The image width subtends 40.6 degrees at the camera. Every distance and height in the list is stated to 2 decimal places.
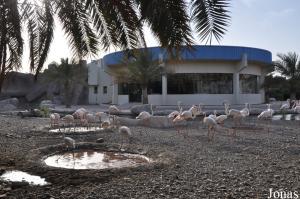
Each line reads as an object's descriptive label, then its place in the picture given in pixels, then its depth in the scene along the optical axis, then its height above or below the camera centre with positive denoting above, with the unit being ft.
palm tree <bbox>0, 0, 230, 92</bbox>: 19.40 +4.13
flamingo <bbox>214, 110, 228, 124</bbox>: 54.63 -3.03
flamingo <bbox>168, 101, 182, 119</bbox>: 61.33 -2.82
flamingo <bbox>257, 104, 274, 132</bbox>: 65.22 -2.81
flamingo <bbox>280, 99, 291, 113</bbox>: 92.09 -2.61
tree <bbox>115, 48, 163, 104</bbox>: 100.37 +6.61
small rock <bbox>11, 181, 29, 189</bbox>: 23.76 -5.21
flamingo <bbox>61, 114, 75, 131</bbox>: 56.54 -3.28
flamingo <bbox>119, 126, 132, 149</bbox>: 40.38 -3.53
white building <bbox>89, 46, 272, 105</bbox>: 112.06 +5.44
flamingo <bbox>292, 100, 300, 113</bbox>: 77.41 -1.74
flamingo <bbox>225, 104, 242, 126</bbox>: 59.58 -2.57
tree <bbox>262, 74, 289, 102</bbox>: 111.70 +3.89
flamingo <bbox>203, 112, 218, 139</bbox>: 46.06 -3.00
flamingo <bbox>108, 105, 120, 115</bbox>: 76.25 -2.52
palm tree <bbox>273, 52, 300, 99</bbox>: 105.70 +7.40
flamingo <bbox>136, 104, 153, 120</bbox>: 59.93 -2.87
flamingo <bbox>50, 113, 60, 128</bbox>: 56.54 -3.31
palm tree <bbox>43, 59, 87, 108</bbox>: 119.44 +6.76
